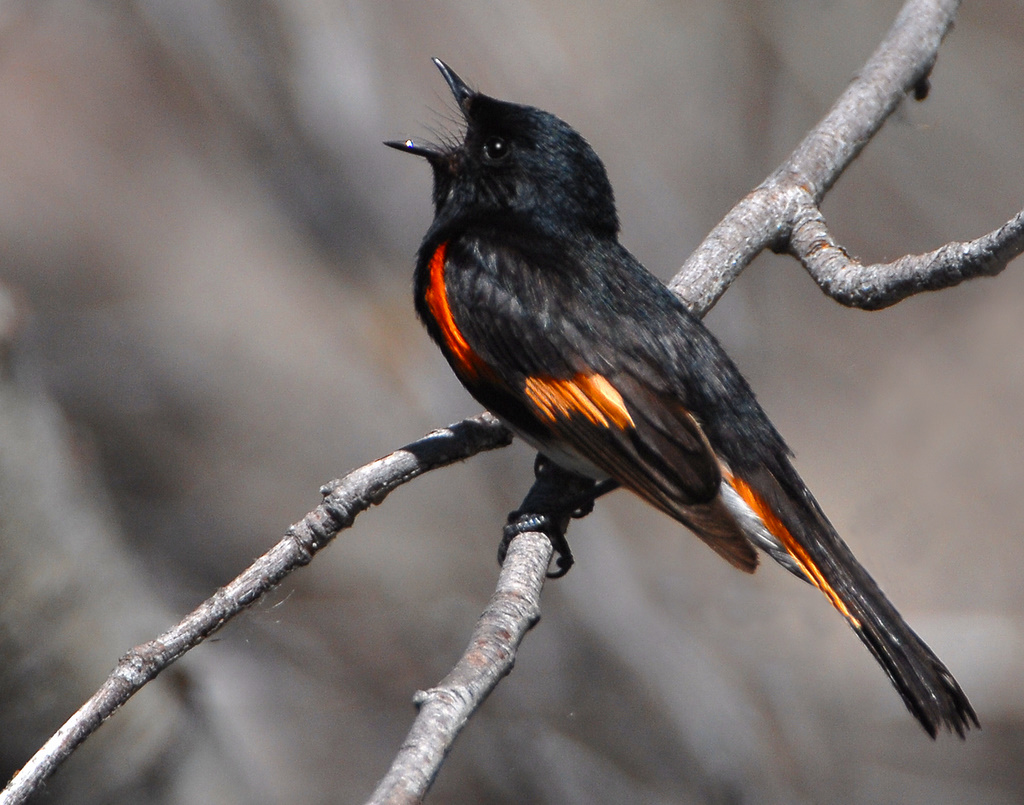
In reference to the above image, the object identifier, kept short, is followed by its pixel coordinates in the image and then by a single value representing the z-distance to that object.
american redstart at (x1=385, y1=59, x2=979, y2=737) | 2.66
